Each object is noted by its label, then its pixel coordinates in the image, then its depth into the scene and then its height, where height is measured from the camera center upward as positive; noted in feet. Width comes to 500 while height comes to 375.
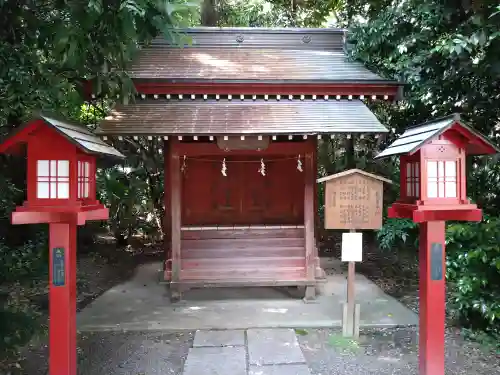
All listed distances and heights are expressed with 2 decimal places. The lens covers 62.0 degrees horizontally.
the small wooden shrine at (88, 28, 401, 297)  21.02 +2.84
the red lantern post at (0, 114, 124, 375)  11.49 -0.22
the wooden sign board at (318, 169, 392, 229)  17.70 -0.32
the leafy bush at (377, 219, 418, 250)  24.16 -2.28
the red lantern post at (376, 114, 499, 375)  11.92 -0.24
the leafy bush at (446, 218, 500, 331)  16.33 -3.22
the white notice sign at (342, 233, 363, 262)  17.60 -2.31
